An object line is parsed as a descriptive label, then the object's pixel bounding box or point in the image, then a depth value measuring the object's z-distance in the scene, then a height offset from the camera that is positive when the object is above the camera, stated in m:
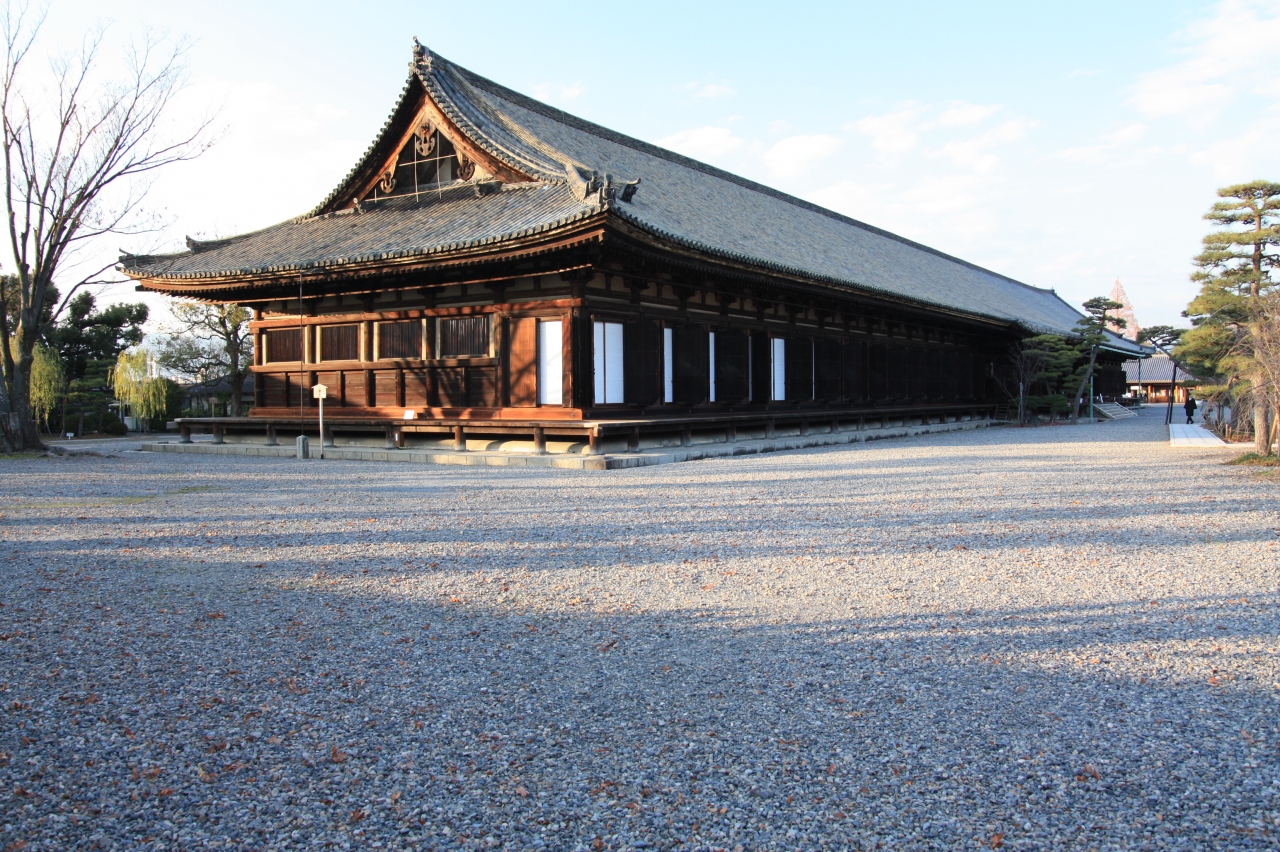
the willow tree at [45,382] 31.23 +1.15
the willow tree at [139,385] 33.75 +1.10
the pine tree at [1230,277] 18.03 +2.93
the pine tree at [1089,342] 31.72 +2.46
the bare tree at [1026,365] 30.43 +1.52
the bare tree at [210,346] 34.66 +2.81
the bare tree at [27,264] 16.58 +3.02
